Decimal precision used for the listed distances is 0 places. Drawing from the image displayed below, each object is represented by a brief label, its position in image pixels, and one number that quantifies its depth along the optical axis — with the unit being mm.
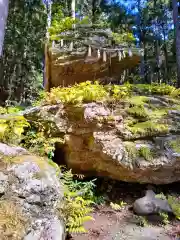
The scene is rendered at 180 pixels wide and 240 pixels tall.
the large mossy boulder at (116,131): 3749
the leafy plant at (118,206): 3829
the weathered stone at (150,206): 3545
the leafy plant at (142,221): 3316
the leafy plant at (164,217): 3370
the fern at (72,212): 2586
